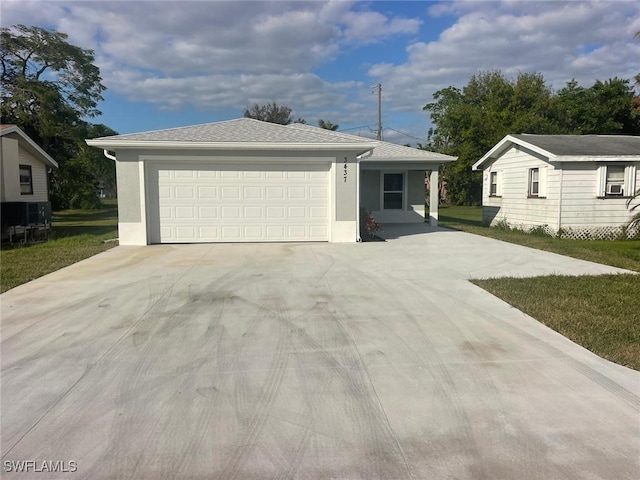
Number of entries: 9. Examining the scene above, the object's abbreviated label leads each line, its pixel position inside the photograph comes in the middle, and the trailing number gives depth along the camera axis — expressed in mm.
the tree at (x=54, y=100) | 29109
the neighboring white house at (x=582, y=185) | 15791
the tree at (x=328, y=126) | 48866
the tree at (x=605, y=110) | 33812
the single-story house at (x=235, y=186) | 12938
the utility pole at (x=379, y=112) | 42281
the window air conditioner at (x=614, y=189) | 16125
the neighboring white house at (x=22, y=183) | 15867
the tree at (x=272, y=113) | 52688
